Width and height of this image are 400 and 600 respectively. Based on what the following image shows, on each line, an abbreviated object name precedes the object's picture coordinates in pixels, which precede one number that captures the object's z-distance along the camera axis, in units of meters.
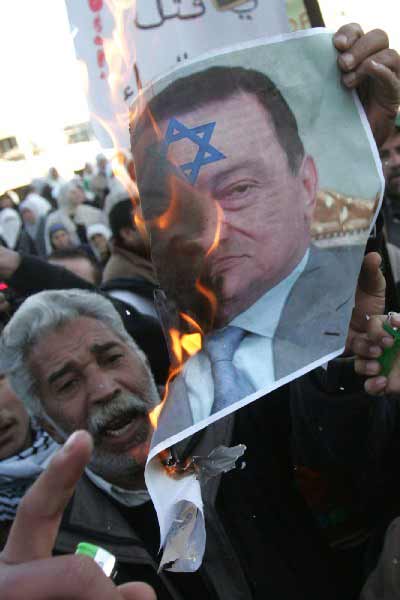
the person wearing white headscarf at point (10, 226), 5.51
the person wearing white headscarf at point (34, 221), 5.65
